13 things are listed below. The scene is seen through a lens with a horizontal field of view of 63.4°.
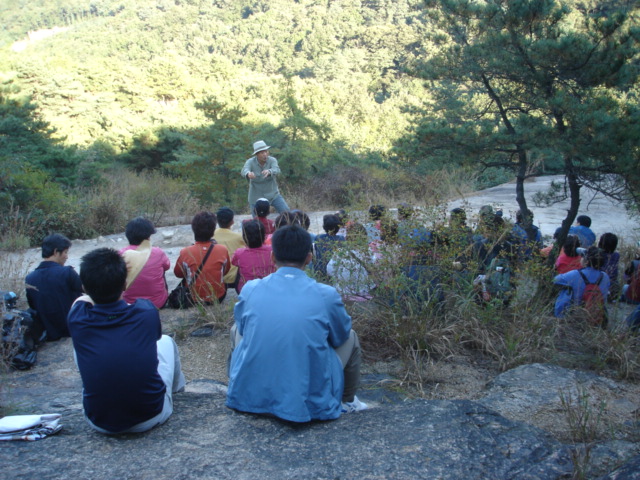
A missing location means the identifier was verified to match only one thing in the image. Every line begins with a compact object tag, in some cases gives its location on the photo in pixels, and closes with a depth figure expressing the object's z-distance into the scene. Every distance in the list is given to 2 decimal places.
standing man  7.60
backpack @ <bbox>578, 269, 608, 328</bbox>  4.07
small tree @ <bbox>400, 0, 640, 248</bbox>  5.24
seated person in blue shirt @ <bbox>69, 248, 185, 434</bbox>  2.35
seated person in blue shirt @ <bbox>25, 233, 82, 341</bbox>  4.36
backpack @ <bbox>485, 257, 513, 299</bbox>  4.07
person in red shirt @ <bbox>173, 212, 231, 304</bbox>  4.86
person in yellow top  5.53
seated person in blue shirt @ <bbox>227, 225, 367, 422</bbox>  2.41
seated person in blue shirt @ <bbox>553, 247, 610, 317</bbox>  4.30
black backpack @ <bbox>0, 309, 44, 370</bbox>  3.67
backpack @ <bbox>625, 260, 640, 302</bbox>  5.49
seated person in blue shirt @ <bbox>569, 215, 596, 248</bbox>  6.20
